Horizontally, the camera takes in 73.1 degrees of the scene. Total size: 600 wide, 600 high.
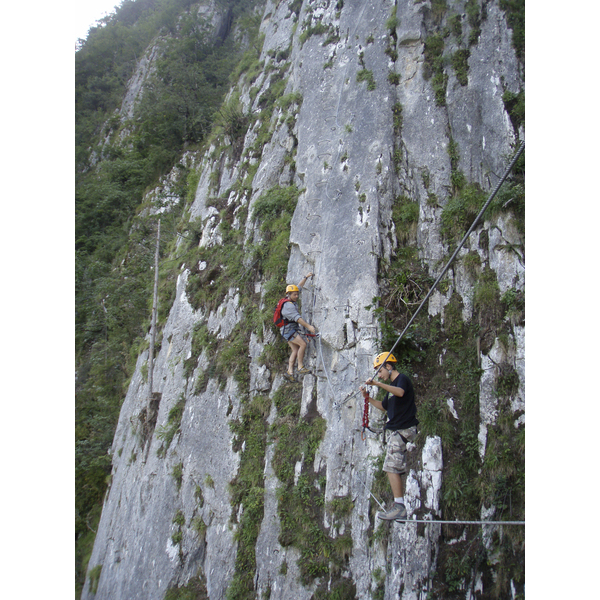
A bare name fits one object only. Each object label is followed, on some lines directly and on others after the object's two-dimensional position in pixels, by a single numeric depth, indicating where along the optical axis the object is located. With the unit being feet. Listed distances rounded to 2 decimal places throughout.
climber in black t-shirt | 18.11
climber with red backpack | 27.61
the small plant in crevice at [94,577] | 36.50
